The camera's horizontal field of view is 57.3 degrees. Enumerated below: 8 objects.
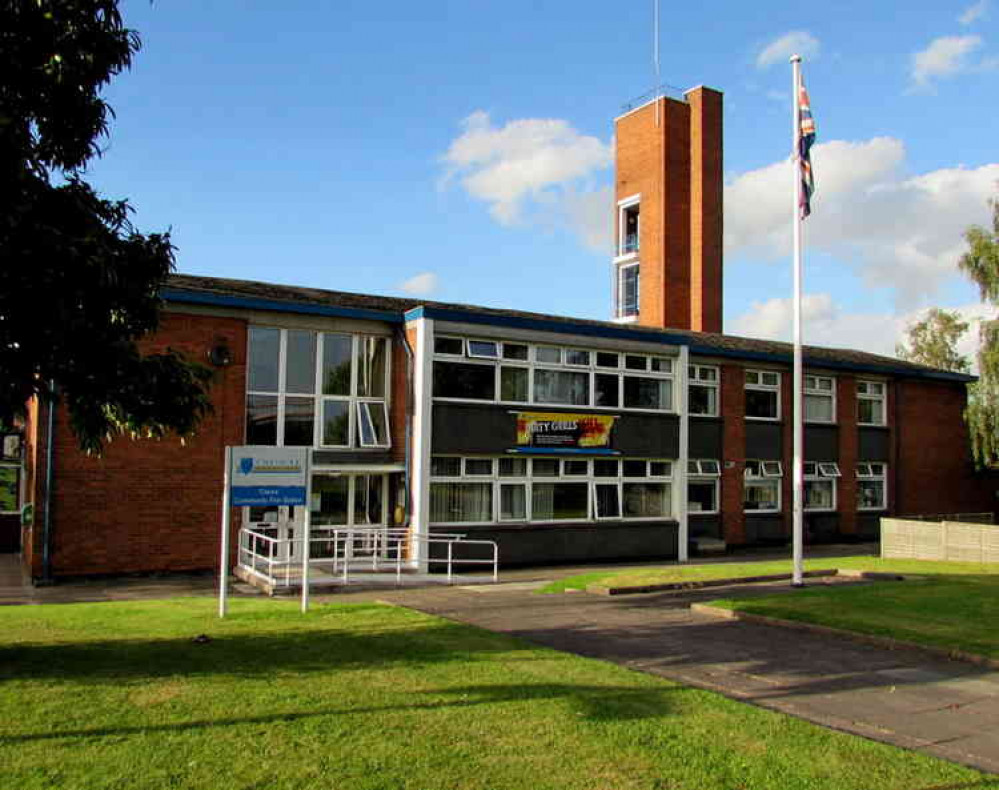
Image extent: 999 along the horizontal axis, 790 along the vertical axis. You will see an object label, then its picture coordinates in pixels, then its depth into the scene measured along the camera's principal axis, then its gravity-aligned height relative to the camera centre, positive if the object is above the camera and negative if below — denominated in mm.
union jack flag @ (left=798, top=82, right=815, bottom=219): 16438 +5846
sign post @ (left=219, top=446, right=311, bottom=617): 11898 -213
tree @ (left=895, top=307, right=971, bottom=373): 54188 +7724
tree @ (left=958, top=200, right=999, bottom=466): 30000 +3943
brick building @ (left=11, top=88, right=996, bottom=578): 17281 +632
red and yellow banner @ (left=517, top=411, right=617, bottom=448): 20625 +858
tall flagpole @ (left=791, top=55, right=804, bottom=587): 15727 +1840
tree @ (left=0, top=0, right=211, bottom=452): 7891 +1838
